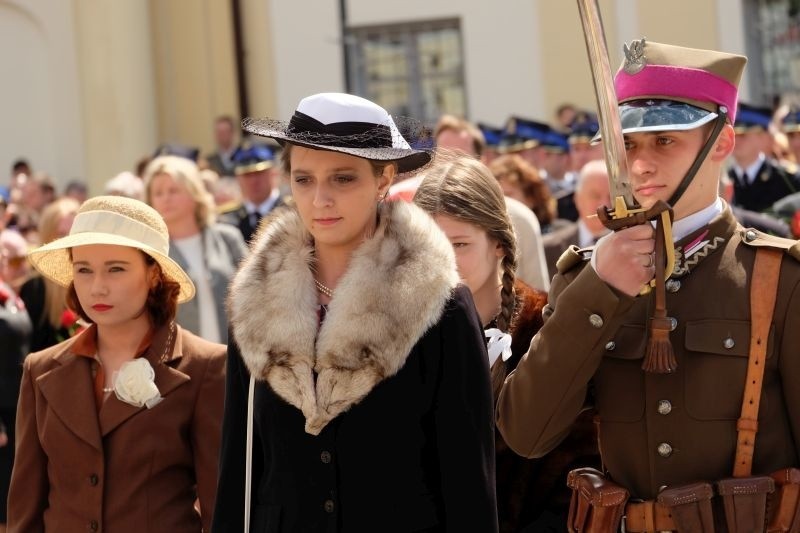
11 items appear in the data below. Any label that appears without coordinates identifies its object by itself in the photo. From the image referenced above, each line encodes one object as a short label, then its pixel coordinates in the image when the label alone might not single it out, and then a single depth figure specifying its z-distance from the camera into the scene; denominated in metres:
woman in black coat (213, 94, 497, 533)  6.23
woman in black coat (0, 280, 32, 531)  12.10
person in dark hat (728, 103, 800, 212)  18.22
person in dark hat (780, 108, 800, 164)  21.31
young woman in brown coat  8.05
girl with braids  7.46
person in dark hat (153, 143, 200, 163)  22.51
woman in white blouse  13.55
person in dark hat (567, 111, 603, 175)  21.49
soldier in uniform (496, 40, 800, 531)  6.04
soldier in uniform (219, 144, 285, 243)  19.32
